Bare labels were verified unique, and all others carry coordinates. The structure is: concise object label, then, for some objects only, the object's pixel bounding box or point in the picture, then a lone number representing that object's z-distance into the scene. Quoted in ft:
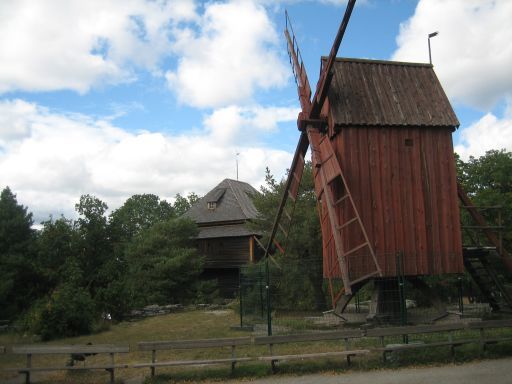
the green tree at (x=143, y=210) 228.02
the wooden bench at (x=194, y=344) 30.85
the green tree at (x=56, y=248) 92.43
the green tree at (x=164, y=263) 95.71
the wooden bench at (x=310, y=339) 31.12
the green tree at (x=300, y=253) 68.54
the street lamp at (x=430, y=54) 56.90
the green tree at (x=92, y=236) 92.71
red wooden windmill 48.24
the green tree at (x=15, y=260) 90.89
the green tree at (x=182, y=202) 226.17
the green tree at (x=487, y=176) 98.83
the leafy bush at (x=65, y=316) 53.83
